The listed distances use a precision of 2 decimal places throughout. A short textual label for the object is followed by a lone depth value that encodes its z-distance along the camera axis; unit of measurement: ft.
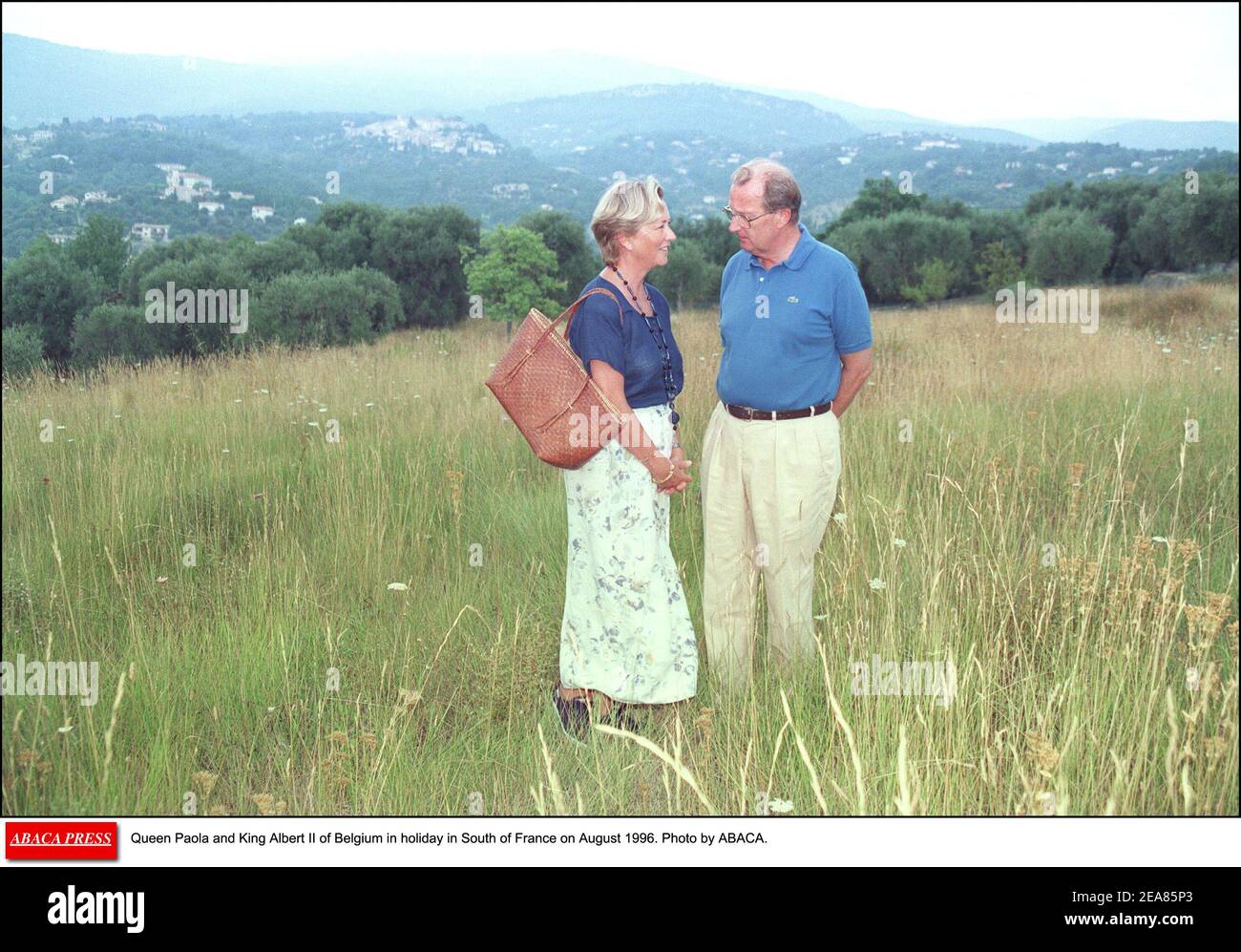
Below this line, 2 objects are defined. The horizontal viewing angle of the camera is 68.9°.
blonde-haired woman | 10.05
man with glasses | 11.02
